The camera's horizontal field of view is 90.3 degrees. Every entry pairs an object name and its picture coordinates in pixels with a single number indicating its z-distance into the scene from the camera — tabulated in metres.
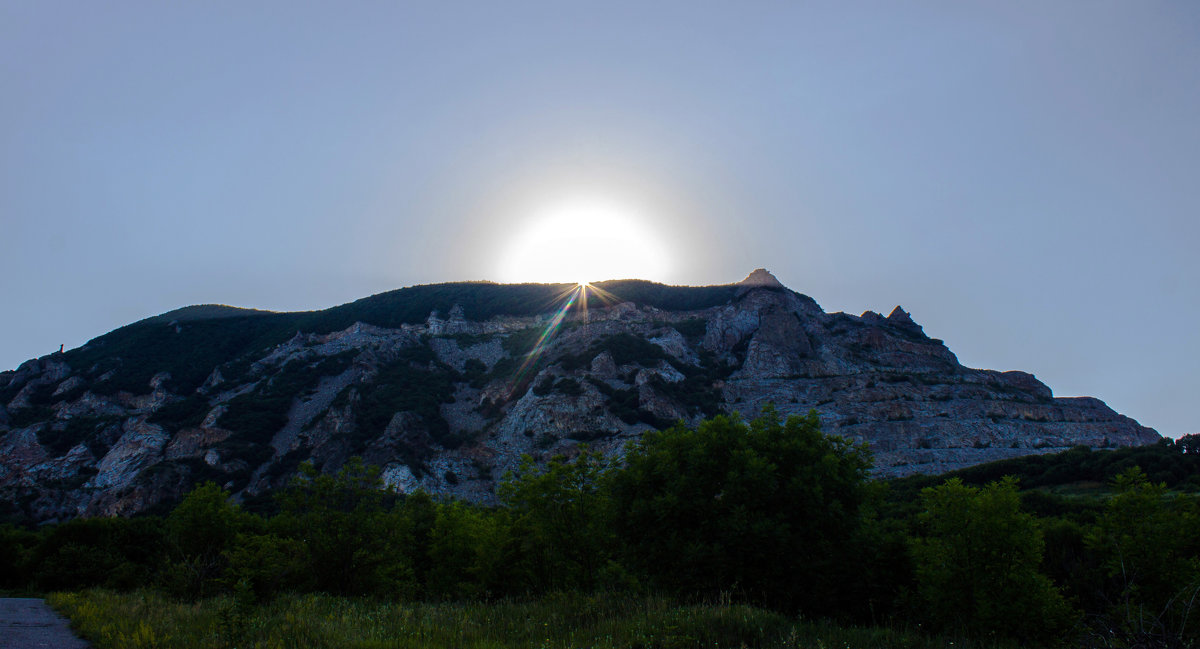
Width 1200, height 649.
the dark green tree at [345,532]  23.59
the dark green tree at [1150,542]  18.25
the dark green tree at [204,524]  29.39
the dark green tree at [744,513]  17.72
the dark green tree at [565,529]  22.94
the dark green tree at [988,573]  16.66
